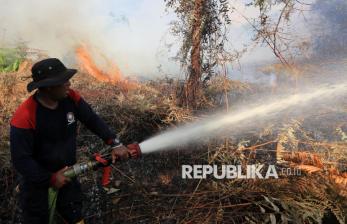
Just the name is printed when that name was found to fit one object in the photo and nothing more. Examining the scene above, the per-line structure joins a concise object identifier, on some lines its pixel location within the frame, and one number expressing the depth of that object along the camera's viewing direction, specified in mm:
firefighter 3021
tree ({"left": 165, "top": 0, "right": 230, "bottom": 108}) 6039
